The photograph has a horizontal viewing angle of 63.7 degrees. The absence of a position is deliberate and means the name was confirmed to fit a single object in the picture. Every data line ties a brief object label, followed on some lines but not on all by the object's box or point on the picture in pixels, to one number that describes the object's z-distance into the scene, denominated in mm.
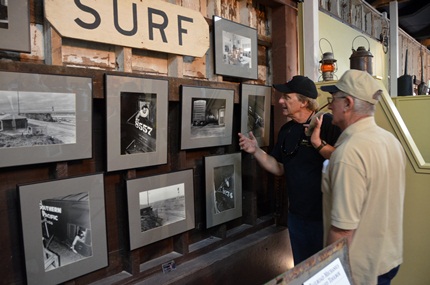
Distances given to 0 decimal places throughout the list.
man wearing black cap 2029
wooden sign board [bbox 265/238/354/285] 988
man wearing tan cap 1371
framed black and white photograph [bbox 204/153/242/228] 2438
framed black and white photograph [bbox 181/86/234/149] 2232
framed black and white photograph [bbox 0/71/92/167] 1488
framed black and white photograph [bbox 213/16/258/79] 2482
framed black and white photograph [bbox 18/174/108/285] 1562
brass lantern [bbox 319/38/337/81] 3057
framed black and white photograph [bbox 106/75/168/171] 1848
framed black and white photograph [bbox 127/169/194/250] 1985
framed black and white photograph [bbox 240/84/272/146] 2662
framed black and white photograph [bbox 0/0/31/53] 1485
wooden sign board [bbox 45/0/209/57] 1693
